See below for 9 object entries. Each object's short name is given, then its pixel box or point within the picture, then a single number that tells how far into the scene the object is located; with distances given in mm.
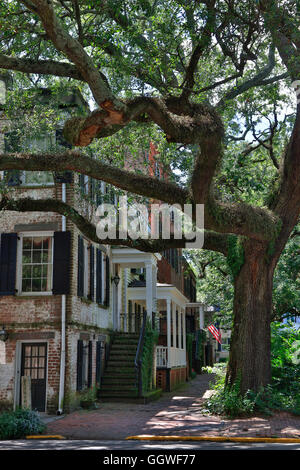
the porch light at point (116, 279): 20453
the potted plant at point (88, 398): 15553
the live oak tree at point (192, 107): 10914
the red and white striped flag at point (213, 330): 36281
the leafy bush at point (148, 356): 17988
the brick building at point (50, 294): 15203
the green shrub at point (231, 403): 12523
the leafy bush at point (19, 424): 11008
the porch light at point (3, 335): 15345
